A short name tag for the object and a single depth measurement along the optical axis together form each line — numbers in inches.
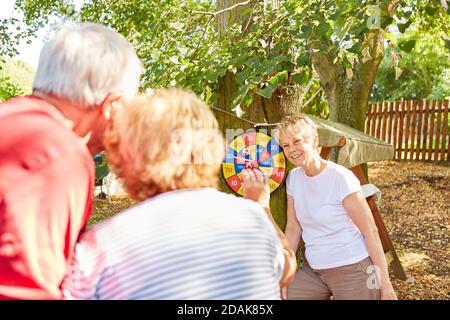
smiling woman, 100.9
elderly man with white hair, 43.9
